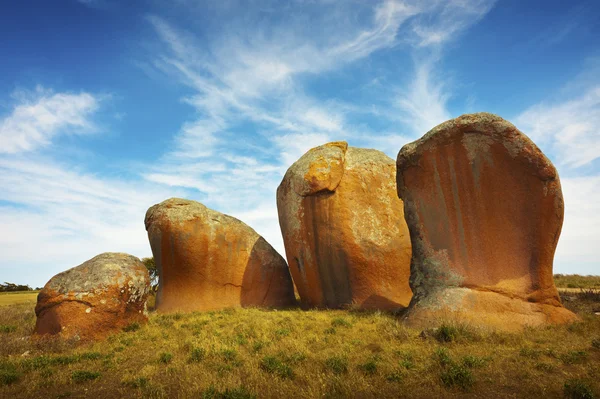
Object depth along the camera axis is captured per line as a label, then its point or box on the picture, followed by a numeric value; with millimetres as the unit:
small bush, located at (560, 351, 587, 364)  5320
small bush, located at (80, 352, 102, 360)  6875
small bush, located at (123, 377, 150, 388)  5230
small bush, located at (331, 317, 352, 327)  9008
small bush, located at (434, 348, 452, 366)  5295
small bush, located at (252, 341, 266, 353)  6891
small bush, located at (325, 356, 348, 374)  5309
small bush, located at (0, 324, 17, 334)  9659
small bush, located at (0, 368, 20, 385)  5465
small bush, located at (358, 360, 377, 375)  5185
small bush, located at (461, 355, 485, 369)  5195
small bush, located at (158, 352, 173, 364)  6453
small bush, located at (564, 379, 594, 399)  4000
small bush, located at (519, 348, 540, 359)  5583
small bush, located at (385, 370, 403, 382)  4836
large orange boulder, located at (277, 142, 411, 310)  11984
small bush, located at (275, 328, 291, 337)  8078
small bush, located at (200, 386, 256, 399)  4426
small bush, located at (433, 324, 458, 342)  6641
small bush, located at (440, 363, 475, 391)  4504
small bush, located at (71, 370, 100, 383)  5590
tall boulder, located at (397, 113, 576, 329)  8055
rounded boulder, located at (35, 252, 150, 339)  8422
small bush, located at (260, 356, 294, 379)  5273
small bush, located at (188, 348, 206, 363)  6383
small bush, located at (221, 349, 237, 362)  6364
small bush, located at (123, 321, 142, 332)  9242
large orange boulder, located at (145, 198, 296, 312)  14047
